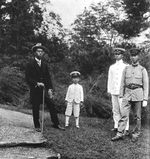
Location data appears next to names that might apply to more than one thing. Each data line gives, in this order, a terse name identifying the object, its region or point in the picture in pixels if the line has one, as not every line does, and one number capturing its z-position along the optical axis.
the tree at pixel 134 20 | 16.28
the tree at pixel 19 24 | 19.30
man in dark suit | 6.81
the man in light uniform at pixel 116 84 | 7.34
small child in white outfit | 7.56
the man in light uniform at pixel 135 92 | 6.33
